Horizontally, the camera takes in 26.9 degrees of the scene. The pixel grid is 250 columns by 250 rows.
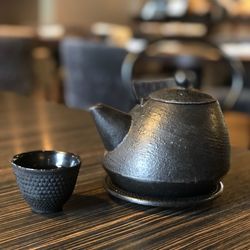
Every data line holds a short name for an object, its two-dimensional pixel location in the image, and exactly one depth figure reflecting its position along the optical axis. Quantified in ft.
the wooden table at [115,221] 1.81
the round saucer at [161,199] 2.11
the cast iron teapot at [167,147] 2.06
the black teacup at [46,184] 1.96
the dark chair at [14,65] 9.04
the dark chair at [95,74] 7.12
